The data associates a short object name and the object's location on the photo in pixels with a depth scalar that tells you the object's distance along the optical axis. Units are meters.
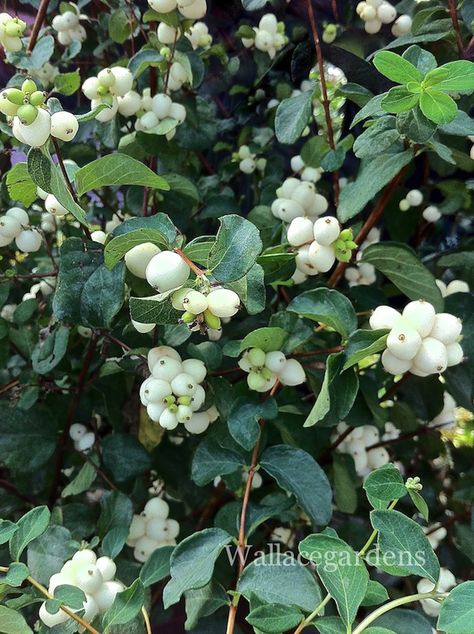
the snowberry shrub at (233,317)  0.47
